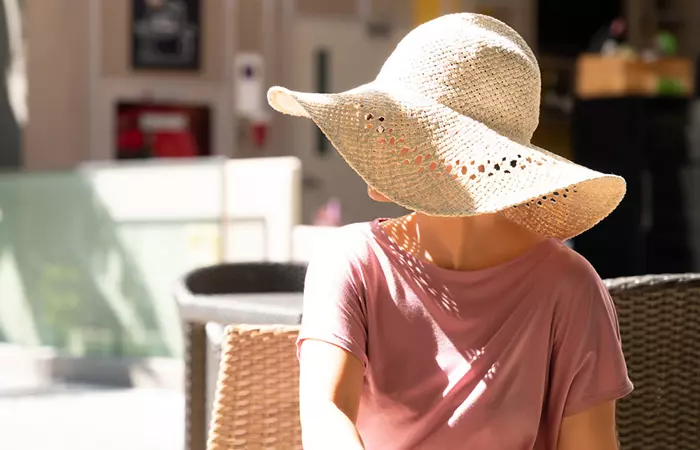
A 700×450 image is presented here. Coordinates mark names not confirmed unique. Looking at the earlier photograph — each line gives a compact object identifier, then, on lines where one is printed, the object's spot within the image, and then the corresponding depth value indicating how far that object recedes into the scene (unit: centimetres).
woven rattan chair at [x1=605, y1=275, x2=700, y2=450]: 296
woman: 217
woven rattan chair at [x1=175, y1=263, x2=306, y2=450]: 363
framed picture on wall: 1125
